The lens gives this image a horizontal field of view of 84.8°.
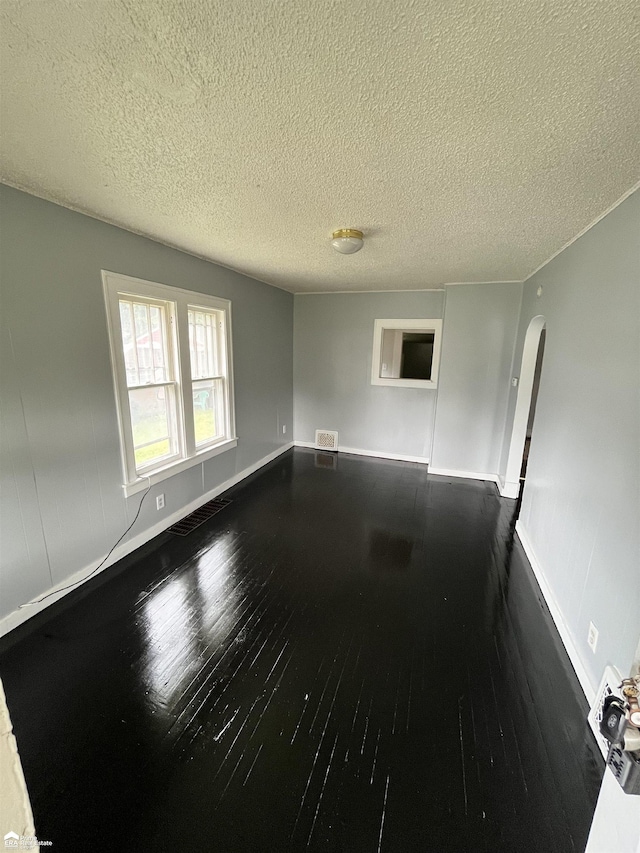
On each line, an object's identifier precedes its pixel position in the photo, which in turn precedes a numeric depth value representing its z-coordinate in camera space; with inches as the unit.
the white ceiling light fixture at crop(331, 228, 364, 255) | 91.8
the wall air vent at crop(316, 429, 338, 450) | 215.9
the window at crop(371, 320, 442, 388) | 187.8
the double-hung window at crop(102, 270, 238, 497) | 101.3
